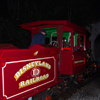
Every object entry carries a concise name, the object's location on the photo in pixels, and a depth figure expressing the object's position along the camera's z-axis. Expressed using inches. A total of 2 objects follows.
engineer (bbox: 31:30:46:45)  158.4
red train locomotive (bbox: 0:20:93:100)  95.2
